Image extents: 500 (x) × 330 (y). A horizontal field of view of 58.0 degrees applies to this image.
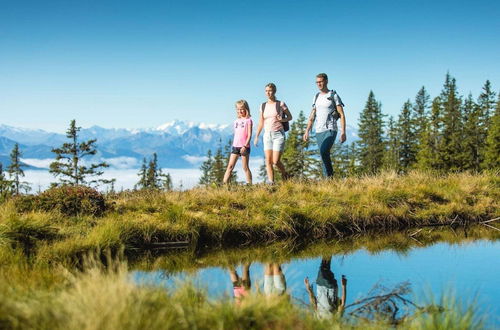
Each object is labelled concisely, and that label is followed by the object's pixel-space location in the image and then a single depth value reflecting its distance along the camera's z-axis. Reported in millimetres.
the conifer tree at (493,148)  48656
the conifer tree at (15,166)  47062
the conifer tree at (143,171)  67231
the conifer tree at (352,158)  64688
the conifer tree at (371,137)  67375
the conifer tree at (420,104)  74856
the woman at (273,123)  12109
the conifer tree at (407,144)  63031
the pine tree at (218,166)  68188
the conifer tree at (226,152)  67488
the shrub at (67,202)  9367
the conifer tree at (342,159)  63906
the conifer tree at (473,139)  55188
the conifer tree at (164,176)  58434
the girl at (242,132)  12289
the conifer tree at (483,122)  59428
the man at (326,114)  12086
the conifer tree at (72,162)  41438
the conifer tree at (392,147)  64938
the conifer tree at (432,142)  52481
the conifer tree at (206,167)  82688
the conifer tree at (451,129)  51500
